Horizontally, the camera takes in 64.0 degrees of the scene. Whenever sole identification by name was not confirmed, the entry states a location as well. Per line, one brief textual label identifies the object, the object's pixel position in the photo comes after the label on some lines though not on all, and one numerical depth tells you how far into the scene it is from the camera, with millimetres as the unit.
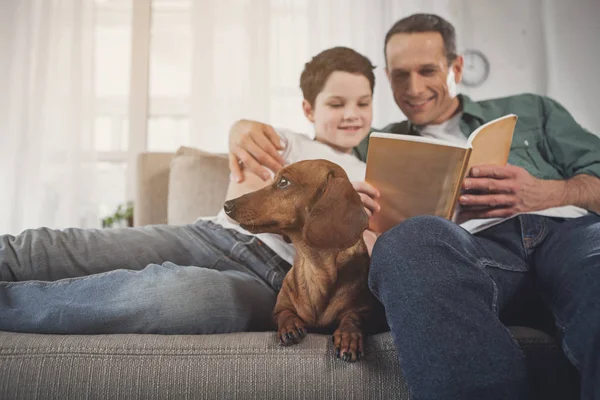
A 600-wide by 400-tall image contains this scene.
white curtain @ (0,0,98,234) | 2451
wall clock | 2154
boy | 841
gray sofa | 731
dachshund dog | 800
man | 596
